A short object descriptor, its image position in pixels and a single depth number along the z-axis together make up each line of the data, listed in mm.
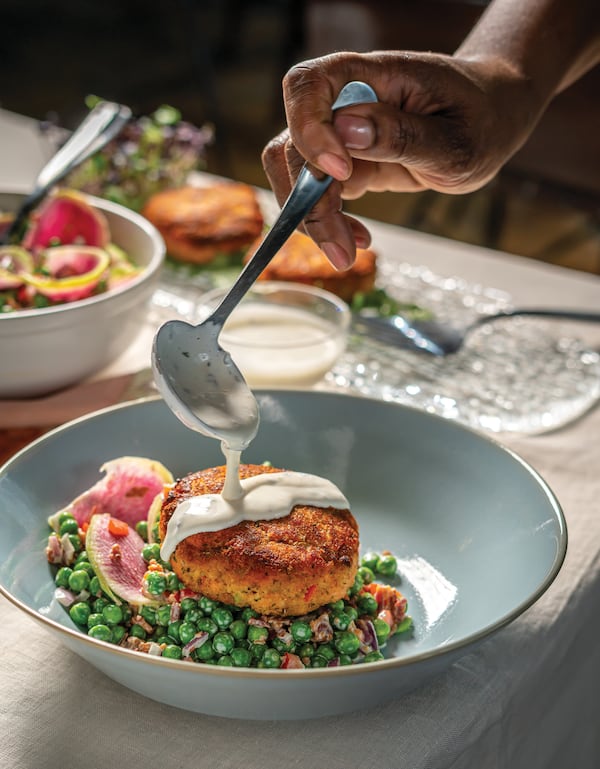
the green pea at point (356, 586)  996
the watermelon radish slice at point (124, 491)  1087
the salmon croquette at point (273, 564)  913
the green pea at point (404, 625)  994
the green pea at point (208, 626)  902
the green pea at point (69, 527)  1028
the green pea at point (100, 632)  907
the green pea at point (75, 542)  1018
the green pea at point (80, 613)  939
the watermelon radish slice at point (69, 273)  1491
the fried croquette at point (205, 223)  1988
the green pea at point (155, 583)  949
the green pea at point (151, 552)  1023
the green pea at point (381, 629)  958
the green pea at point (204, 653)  892
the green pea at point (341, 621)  929
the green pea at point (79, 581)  971
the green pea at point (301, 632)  902
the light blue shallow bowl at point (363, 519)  787
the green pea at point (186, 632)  898
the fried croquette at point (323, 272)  1835
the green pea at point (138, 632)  930
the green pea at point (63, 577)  984
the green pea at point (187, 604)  922
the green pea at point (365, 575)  1050
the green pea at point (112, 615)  929
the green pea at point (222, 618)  907
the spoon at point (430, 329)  1681
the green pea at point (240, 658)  875
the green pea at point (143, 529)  1098
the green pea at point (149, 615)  939
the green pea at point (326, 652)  903
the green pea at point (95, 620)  930
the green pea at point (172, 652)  887
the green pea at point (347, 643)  908
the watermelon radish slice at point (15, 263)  1503
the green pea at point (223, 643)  886
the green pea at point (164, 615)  922
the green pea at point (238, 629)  902
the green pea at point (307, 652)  901
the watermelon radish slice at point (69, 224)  1729
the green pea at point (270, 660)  875
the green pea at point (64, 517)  1041
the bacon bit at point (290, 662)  879
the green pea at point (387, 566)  1083
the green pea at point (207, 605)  920
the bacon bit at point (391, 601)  998
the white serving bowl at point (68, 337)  1346
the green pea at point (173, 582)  955
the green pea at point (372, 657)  921
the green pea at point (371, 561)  1095
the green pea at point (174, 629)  909
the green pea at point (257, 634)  897
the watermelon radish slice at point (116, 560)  951
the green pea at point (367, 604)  986
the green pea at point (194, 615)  912
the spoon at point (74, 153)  1704
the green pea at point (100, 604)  950
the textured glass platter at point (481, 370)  1535
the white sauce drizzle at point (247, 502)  945
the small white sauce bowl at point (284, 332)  1461
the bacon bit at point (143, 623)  936
